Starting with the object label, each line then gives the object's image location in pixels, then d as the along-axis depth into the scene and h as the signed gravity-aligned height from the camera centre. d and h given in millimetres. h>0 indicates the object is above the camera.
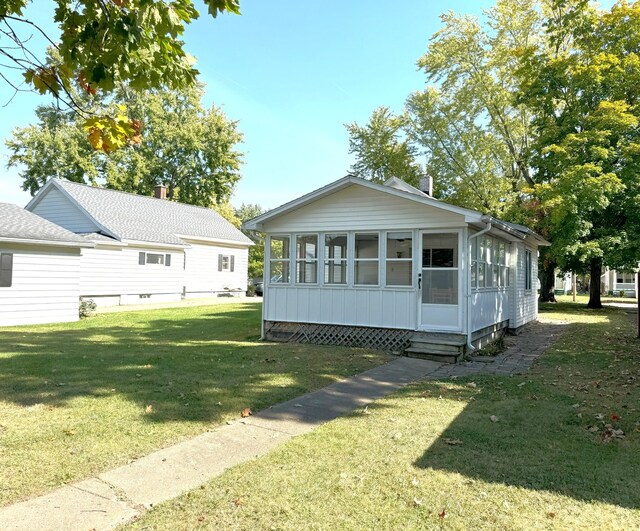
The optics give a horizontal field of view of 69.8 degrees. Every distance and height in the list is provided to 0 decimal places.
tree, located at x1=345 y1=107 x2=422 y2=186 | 36312 +10929
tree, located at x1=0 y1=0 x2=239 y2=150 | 3543 +1904
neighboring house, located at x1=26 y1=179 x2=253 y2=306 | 21234 +1802
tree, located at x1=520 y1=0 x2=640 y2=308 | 18906 +6834
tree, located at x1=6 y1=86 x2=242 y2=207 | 37094 +10893
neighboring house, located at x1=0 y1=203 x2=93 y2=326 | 14141 +269
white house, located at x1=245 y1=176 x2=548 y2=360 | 10430 +324
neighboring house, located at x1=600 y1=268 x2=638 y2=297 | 47312 +361
